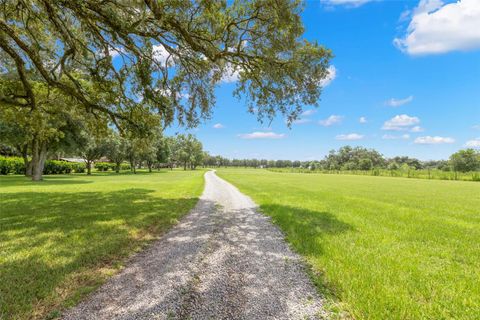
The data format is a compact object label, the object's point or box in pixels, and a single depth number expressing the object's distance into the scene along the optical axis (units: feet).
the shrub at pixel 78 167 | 160.17
